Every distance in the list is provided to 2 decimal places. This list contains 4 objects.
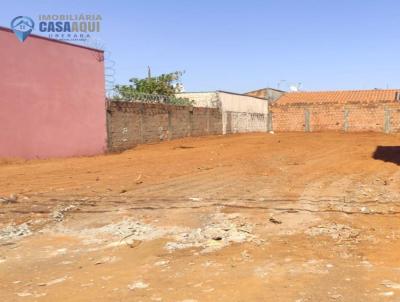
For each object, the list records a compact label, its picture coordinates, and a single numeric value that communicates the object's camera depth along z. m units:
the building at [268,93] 44.17
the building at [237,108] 31.22
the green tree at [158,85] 34.50
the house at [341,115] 32.91
